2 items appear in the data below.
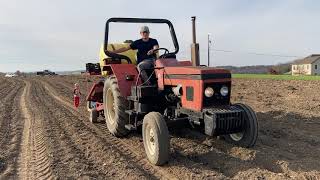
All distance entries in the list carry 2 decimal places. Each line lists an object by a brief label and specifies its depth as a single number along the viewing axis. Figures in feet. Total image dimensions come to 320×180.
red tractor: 10.86
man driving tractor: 14.05
